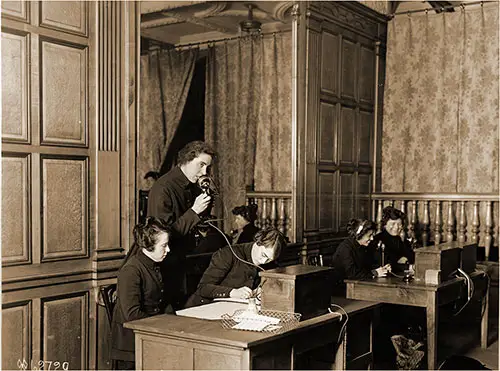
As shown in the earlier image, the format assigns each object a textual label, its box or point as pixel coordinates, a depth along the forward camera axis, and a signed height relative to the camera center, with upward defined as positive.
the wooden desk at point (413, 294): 5.12 -0.99
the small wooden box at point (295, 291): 3.72 -0.70
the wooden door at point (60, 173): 4.03 -0.02
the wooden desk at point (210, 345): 3.18 -0.89
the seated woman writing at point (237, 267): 4.52 -0.71
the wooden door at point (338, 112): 7.12 +0.70
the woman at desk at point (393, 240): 6.89 -0.73
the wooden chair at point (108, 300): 4.21 -0.85
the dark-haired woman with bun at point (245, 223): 6.42 -0.52
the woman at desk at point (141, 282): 3.87 -0.67
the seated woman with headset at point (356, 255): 5.77 -0.76
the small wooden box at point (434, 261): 5.43 -0.75
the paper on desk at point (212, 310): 3.72 -0.82
